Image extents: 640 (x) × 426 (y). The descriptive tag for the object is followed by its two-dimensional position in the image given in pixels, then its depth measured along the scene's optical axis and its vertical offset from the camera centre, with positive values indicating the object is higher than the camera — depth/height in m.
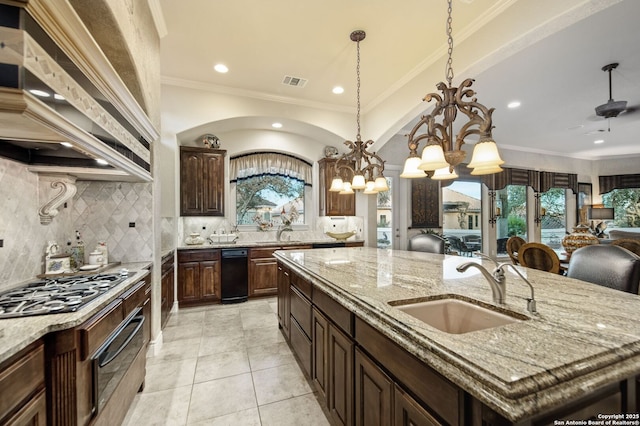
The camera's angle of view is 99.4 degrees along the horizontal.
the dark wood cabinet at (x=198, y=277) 4.09 -0.93
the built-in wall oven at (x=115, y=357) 1.41 -0.84
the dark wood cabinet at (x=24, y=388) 0.94 -0.64
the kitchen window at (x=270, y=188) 5.19 +0.56
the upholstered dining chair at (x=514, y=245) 4.70 -0.54
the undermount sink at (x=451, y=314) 1.30 -0.50
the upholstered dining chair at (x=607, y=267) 1.84 -0.39
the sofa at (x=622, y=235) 6.47 -0.51
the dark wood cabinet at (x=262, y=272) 4.49 -0.94
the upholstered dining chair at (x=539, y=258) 3.40 -0.58
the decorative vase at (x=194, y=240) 4.39 -0.39
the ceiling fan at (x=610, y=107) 3.24 +1.35
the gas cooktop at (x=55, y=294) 1.31 -0.44
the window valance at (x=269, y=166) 5.12 +0.97
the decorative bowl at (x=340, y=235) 5.04 -0.37
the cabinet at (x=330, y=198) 5.19 +0.33
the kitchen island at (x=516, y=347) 0.68 -0.42
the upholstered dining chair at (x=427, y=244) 3.32 -0.37
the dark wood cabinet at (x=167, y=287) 3.23 -0.93
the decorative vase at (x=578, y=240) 3.65 -0.36
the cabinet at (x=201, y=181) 4.32 +0.56
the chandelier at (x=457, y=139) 1.80 +0.54
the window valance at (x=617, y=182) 7.46 +0.89
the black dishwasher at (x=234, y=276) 4.30 -0.96
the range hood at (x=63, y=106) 0.97 +0.52
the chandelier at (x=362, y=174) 3.11 +0.48
